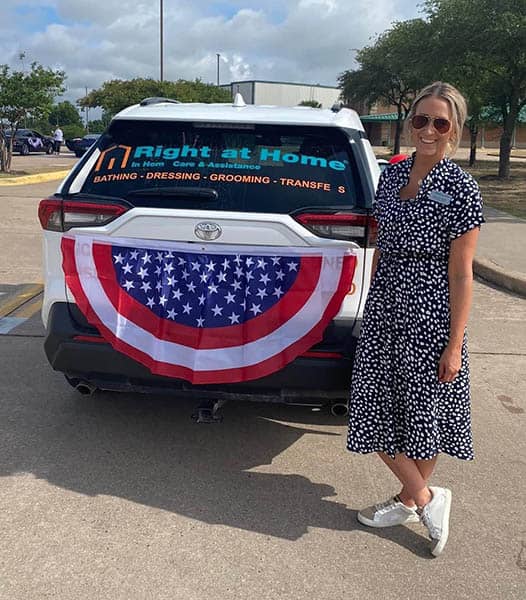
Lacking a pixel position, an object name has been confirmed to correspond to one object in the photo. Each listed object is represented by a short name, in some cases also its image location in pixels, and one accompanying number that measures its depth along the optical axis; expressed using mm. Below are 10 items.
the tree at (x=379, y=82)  39062
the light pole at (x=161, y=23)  42175
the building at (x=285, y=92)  84612
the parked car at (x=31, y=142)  34906
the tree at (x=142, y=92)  43812
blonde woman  2623
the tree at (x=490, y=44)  18156
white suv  3129
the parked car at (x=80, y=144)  32853
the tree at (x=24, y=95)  19375
